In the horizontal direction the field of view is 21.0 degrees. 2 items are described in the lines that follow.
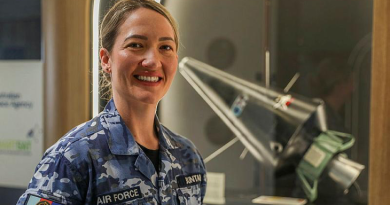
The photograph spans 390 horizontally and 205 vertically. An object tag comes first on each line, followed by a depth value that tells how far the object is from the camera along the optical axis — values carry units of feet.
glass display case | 9.47
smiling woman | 6.42
